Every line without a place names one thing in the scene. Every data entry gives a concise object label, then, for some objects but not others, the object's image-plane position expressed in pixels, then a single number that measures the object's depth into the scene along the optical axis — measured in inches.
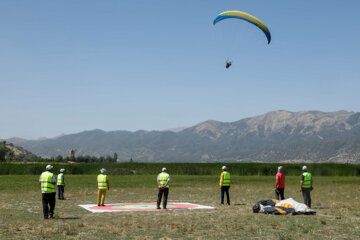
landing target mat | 1002.1
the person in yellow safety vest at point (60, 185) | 1245.1
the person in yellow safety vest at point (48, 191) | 833.5
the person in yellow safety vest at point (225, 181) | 1109.1
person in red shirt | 1034.1
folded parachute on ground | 903.1
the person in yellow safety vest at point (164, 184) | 1004.6
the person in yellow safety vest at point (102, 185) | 1059.3
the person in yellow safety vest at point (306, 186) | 1009.5
